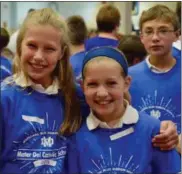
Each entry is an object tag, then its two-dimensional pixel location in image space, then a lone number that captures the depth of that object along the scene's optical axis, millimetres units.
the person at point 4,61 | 2088
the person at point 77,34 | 2077
